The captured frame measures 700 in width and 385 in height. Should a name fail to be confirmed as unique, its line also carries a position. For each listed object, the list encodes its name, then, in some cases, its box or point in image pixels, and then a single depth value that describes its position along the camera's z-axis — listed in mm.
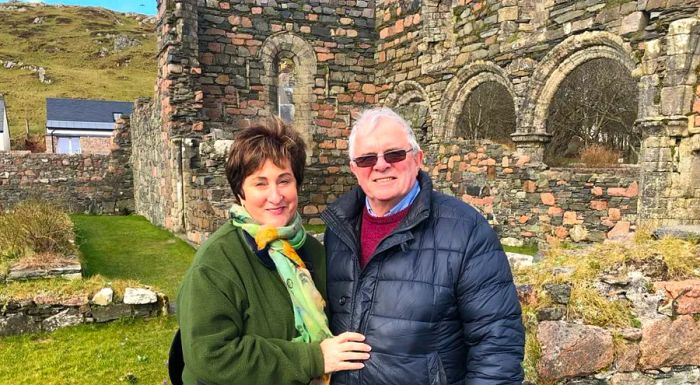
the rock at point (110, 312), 5898
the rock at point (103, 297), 5910
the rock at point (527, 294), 3582
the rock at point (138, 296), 6031
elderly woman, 1848
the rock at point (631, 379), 3283
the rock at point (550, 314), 3355
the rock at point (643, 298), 3394
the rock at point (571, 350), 3162
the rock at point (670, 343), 3336
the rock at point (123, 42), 83481
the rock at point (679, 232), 4988
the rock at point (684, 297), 3414
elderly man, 1932
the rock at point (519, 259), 6042
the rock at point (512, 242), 11324
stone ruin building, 8977
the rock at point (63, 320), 5758
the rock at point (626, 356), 3270
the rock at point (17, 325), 5570
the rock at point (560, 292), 3428
